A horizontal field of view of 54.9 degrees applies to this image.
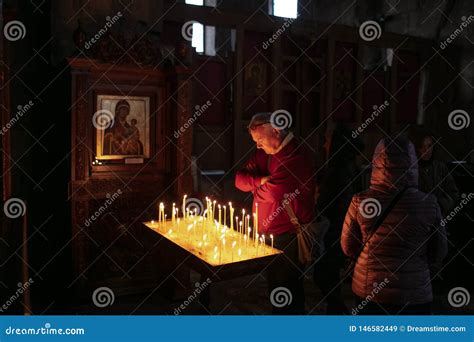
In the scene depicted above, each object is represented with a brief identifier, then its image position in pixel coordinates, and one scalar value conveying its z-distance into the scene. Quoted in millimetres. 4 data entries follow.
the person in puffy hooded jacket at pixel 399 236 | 2990
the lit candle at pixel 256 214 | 3964
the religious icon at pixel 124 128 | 5277
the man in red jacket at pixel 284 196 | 4148
